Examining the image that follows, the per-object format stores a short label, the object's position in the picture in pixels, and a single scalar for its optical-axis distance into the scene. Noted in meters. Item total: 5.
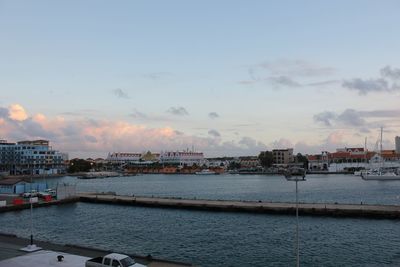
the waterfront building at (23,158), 171.25
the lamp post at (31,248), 23.13
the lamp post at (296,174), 16.37
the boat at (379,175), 123.75
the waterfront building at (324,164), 194.00
